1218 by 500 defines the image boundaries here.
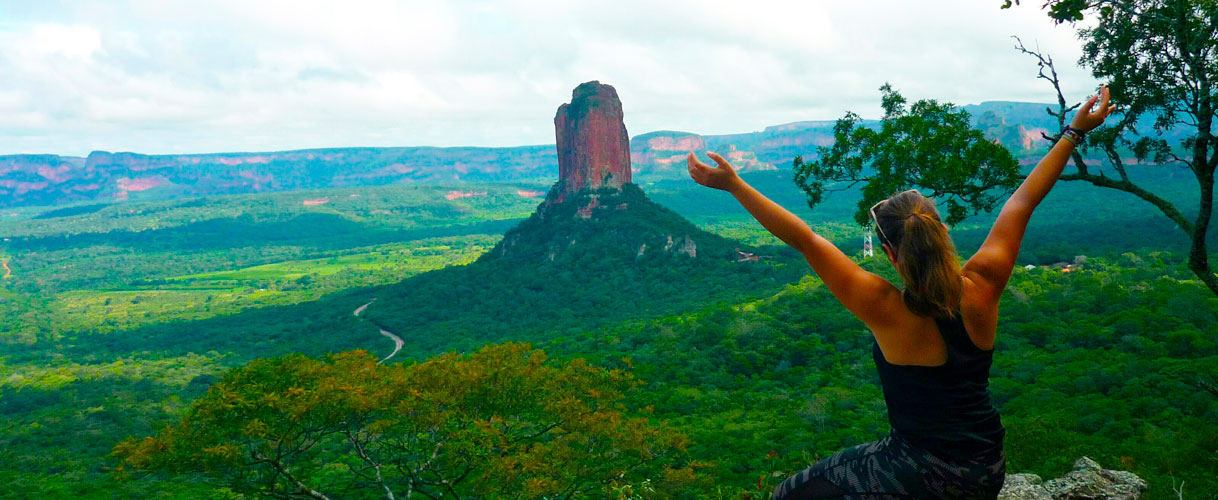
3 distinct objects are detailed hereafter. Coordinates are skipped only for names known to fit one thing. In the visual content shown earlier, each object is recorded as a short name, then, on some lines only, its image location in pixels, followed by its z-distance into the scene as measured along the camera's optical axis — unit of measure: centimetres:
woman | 191
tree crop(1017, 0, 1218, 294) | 702
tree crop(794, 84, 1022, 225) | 834
